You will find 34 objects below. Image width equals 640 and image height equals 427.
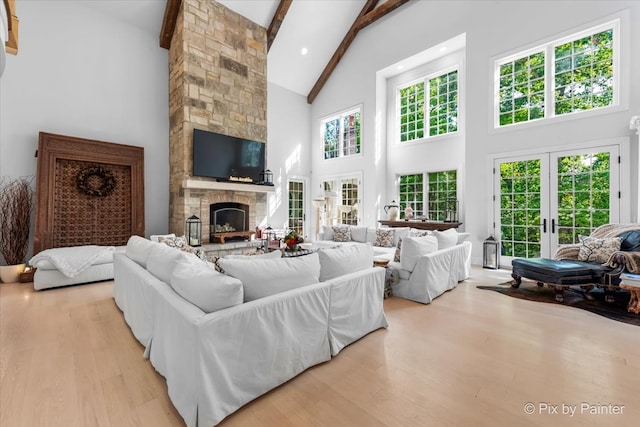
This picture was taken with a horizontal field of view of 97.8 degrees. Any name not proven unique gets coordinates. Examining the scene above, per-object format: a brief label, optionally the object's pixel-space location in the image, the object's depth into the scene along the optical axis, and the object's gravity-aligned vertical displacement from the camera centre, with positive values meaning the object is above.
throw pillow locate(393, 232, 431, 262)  3.98 -0.43
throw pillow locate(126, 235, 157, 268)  2.69 -0.39
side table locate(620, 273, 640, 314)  3.06 -0.86
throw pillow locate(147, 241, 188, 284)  2.11 -0.40
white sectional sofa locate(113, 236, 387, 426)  1.49 -0.71
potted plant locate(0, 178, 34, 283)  4.39 -0.25
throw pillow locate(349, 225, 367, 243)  6.04 -0.50
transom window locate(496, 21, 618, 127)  4.56 +2.38
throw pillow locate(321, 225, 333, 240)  6.50 -0.53
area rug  3.10 -1.15
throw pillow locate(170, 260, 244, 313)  1.60 -0.47
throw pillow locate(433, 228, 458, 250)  4.12 -0.43
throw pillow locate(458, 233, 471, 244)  4.64 -0.44
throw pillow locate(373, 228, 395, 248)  5.58 -0.55
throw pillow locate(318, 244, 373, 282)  2.36 -0.44
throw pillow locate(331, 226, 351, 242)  6.25 -0.53
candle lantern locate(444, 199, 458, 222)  6.38 -0.02
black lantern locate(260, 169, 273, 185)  7.06 +0.86
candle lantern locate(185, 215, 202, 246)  5.67 -0.42
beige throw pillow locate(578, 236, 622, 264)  3.70 -0.52
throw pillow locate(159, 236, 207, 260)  3.80 -0.48
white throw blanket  4.00 -0.70
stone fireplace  5.76 +2.61
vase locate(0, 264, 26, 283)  4.32 -0.97
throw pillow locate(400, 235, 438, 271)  3.56 -0.52
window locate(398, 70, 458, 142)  6.56 +2.61
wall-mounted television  5.89 +1.21
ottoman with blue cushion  3.49 -0.84
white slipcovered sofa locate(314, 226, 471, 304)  3.47 -0.74
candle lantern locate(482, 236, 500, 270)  5.42 -0.85
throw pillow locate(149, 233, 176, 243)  4.20 -0.41
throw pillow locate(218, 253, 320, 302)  1.82 -0.43
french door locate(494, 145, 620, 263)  4.54 +0.23
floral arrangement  3.78 -0.42
